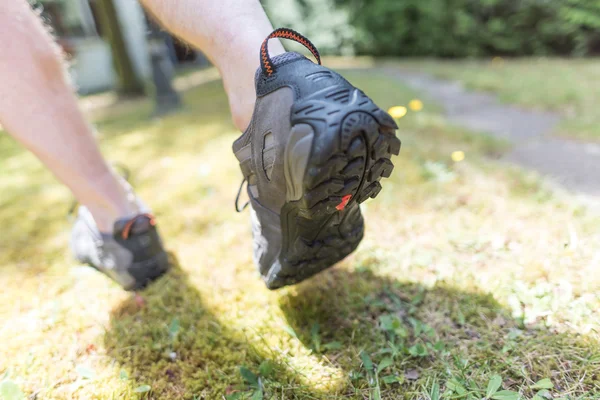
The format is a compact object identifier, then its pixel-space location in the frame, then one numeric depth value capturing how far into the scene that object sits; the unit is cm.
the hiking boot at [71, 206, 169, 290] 108
